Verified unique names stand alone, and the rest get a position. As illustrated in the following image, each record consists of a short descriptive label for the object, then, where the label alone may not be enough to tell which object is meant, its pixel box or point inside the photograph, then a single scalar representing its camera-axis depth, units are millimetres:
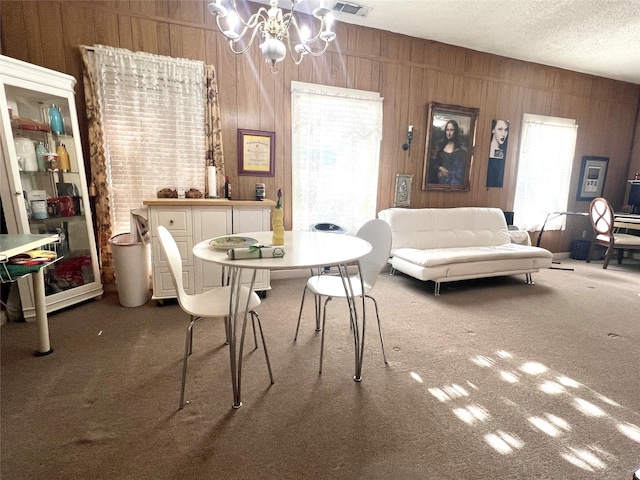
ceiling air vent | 3099
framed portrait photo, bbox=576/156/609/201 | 5059
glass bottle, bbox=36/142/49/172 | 2570
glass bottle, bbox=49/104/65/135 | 2596
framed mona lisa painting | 4062
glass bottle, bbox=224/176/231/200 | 3088
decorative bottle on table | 1790
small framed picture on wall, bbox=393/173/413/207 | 4047
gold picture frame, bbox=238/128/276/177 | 3332
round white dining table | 1458
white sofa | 3287
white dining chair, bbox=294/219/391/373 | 1997
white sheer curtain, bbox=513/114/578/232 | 4629
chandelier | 1690
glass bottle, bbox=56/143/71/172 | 2670
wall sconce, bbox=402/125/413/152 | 3932
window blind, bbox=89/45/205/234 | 2811
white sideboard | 2678
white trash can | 2705
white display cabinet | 2285
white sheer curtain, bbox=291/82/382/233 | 3525
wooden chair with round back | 4398
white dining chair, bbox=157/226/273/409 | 1549
